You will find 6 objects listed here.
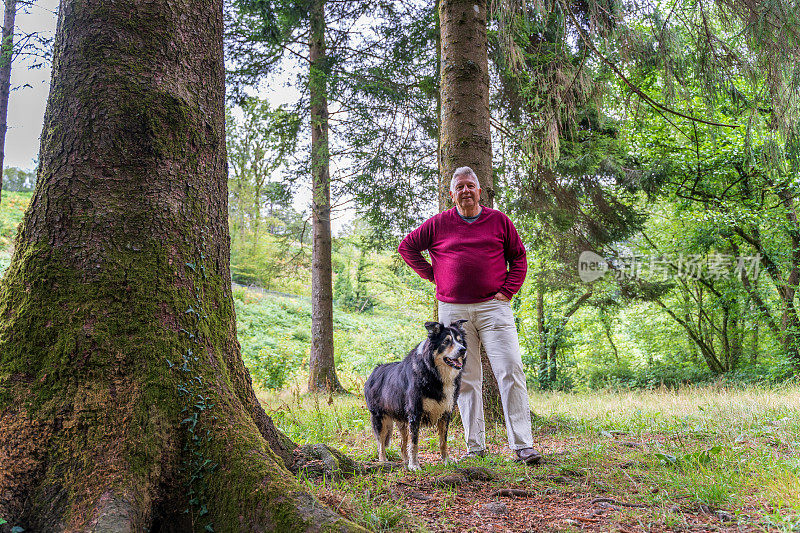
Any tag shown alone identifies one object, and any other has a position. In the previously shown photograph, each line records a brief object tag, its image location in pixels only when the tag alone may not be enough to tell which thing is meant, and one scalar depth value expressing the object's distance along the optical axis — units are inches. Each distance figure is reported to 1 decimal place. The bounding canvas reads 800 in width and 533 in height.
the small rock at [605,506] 101.9
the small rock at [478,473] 124.2
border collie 144.9
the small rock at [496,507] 101.0
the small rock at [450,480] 118.6
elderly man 156.3
